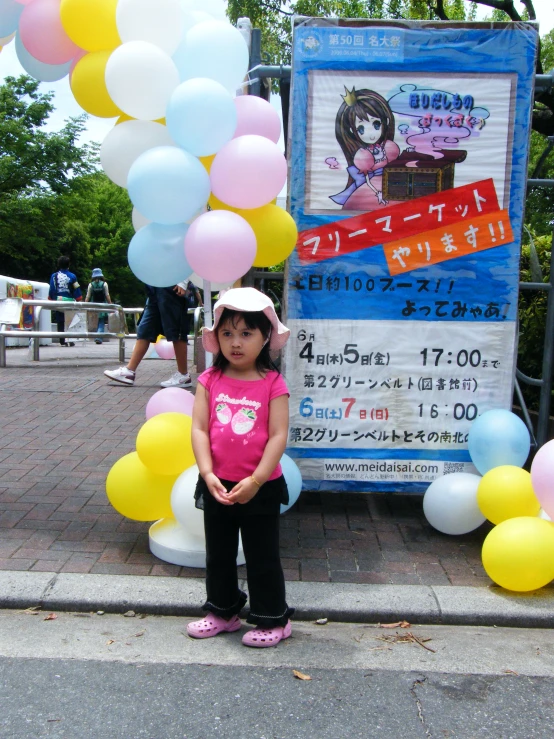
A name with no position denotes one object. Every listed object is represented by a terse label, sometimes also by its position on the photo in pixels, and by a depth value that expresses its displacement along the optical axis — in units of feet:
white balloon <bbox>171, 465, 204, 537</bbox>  11.58
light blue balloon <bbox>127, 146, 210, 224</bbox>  11.01
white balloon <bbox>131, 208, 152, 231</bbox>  13.25
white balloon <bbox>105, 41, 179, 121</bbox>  10.94
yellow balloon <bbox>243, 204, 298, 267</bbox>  12.19
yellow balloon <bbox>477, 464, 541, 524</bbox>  12.02
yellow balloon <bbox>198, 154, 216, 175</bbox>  12.16
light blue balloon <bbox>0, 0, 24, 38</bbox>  12.30
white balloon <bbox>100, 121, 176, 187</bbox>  11.94
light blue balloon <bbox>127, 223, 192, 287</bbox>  11.95
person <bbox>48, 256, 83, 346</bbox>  49.31
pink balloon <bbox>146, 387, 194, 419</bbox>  12.76
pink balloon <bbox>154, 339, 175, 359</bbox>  39.35
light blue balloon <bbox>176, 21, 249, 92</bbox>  11.53
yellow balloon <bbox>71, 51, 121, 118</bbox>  11.94
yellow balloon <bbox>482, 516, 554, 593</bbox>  10.92
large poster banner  13.41
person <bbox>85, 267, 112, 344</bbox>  52.24
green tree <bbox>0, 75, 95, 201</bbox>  83.97
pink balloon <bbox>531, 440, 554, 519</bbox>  11.35
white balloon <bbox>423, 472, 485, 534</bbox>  13.05
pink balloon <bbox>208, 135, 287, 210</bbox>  11.31
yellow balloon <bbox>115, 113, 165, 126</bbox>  12.69
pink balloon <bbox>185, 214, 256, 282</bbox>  11.12
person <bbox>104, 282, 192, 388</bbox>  24.86
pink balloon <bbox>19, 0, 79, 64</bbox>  12.14
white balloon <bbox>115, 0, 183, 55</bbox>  11.03
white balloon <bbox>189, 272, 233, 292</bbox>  12.82
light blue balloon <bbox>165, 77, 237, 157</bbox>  10.90
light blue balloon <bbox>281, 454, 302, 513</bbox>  12.57
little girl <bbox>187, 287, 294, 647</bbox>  9.86
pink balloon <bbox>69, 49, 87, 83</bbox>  12.80
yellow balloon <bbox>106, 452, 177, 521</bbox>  12.39
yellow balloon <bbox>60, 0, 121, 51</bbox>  11.49
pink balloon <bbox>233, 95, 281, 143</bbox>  12.16
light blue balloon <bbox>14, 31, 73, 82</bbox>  13.23
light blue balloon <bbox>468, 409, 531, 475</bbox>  13.11
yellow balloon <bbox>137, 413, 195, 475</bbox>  11.82
